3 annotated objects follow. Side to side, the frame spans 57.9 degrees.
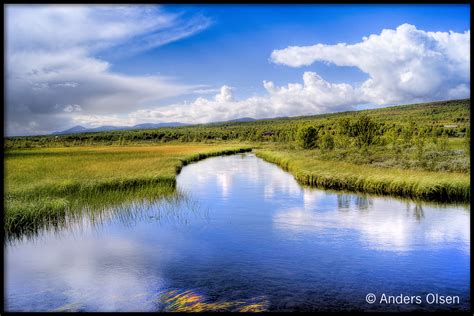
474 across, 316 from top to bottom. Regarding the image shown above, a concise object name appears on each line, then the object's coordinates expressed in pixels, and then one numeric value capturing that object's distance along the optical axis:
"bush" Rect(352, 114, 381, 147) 38.97
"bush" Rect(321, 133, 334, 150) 42.62
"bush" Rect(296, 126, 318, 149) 51.81
